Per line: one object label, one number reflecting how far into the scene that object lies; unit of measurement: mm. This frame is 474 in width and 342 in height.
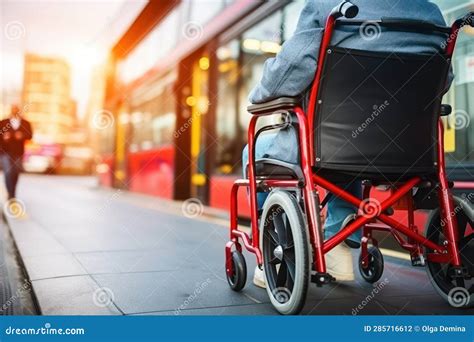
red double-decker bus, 3160
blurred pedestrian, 5924
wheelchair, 1793
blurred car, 12727
